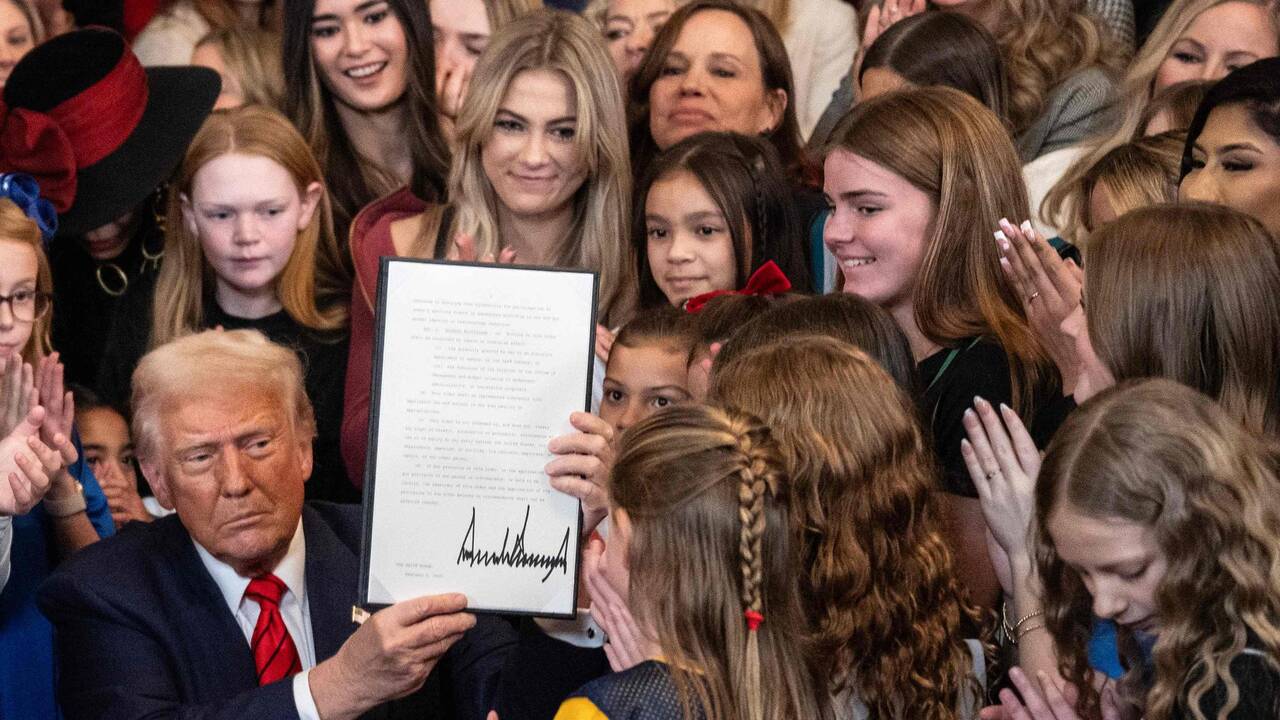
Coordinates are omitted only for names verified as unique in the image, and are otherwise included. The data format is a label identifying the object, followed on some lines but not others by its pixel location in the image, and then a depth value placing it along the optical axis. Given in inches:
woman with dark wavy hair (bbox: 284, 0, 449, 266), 202.5
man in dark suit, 124.0
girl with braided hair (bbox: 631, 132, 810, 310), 173.5
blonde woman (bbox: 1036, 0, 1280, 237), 181.6
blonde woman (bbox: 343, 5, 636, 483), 182.2
